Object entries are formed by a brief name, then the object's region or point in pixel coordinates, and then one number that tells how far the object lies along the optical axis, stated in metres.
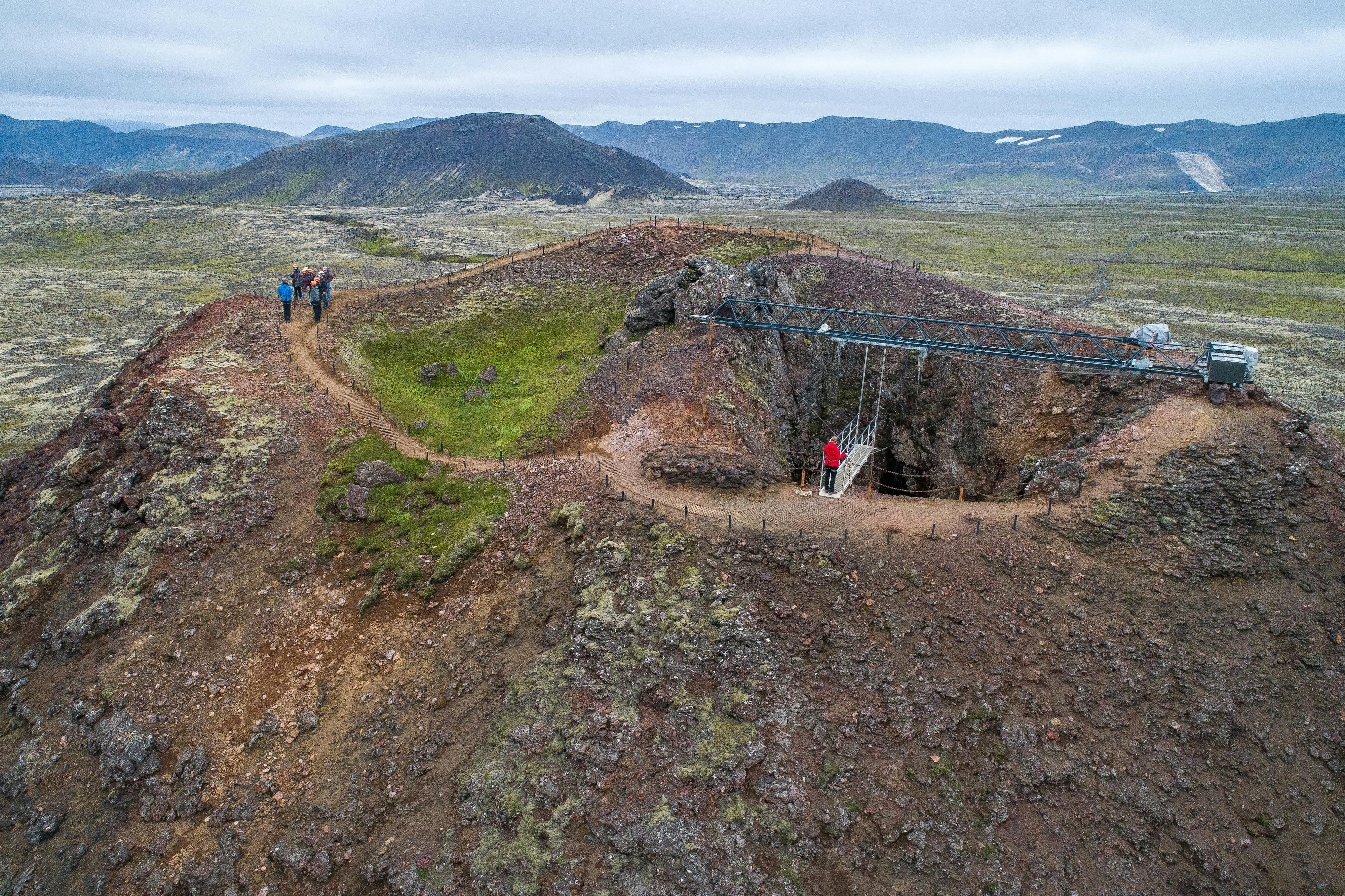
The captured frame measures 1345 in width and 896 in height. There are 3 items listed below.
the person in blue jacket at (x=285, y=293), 37.34
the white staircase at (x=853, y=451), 25.66
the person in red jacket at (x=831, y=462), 23.72
